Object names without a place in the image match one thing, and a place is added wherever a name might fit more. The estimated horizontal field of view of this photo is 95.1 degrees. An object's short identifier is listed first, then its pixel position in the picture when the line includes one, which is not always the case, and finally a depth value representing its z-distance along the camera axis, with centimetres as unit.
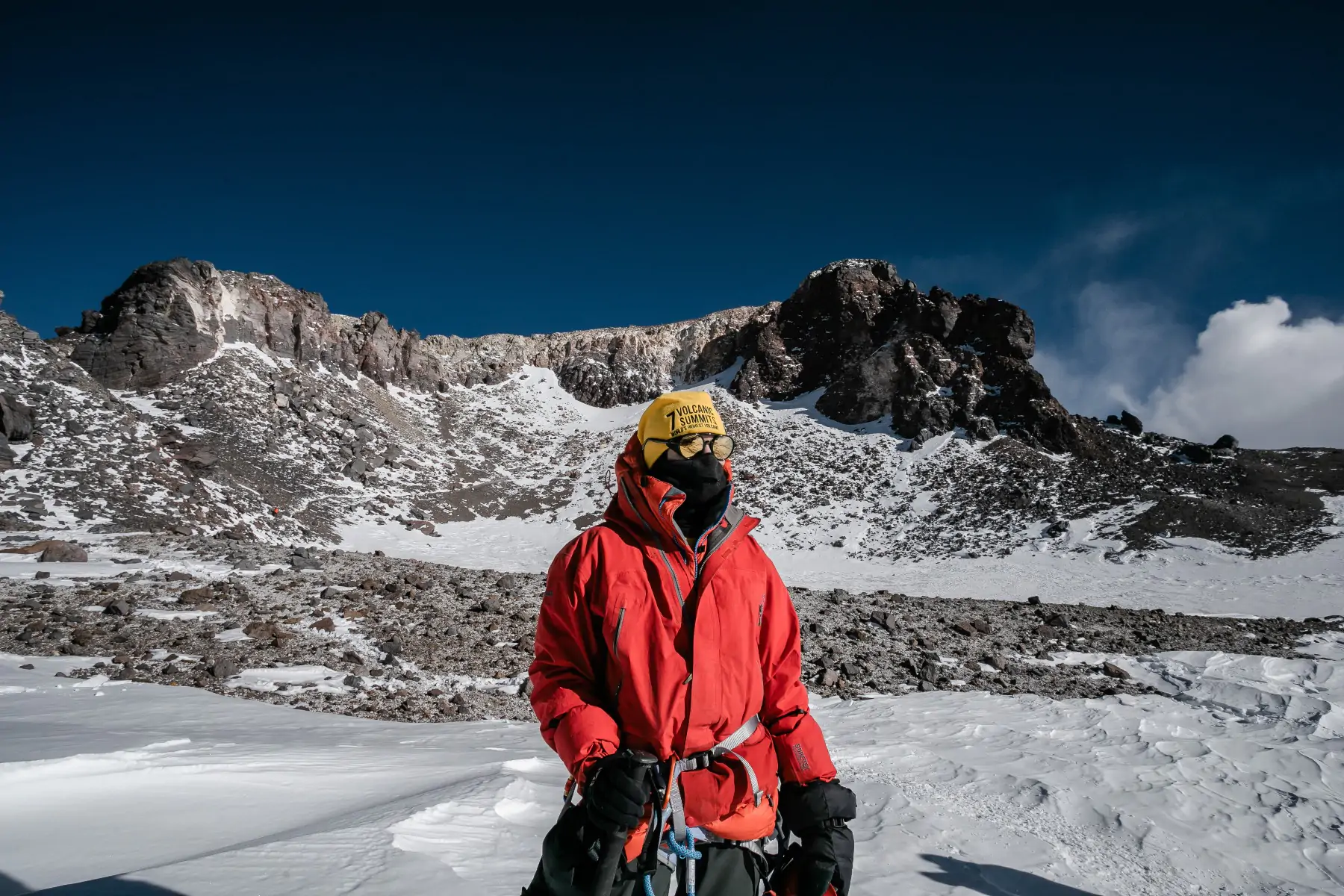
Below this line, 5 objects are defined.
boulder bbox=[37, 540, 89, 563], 1384
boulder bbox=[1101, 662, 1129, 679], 1078
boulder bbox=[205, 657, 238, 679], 834
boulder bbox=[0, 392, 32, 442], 2294
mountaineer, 203
